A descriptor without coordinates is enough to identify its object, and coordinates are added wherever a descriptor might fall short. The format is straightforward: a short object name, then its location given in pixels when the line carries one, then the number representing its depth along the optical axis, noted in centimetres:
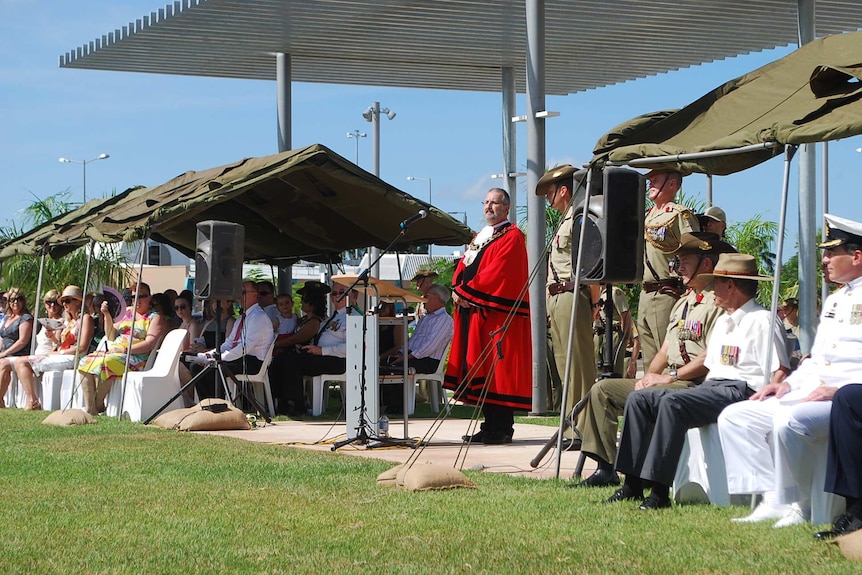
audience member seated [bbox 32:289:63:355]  1706
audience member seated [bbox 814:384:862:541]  580
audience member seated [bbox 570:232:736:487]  788
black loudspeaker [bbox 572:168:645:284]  814
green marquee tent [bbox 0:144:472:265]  1357
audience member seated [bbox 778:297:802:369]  1722
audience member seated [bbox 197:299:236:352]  1611
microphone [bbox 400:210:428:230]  980
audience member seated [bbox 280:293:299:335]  1617
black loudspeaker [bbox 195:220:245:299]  1289
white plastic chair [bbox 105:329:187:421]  1395
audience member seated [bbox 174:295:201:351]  1638
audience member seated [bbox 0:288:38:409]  1734
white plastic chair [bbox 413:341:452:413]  1465
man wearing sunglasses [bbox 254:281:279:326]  1666
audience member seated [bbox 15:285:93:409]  1603
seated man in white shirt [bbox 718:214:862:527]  627
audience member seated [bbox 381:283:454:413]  1444
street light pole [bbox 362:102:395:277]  3369
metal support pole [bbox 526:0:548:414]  1470
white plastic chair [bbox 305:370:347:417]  1475
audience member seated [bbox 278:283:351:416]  1477
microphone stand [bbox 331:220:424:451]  1070
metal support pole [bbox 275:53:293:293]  1898
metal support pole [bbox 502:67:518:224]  1978
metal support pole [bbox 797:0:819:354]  1341
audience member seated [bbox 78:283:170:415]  1483
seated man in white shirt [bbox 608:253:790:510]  707
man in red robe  1084
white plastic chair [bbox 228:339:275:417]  1426
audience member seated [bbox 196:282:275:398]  1423
